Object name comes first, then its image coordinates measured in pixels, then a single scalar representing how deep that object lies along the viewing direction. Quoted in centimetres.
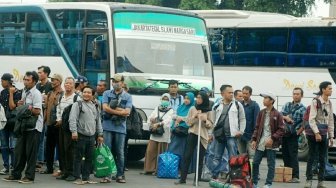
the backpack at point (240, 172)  1644
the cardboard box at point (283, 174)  1934
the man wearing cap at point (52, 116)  1777
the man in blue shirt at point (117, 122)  1755
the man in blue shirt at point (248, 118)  1919
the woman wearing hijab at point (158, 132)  1925
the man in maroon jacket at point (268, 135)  1686
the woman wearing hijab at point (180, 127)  1833
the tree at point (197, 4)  4853
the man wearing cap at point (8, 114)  1777
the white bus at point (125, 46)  2077
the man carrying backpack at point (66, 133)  1716
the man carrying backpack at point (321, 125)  1752
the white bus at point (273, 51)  2670
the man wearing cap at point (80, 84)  1806
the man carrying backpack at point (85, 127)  1669
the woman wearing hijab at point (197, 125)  1747
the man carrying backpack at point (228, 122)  1756
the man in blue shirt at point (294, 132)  1944
